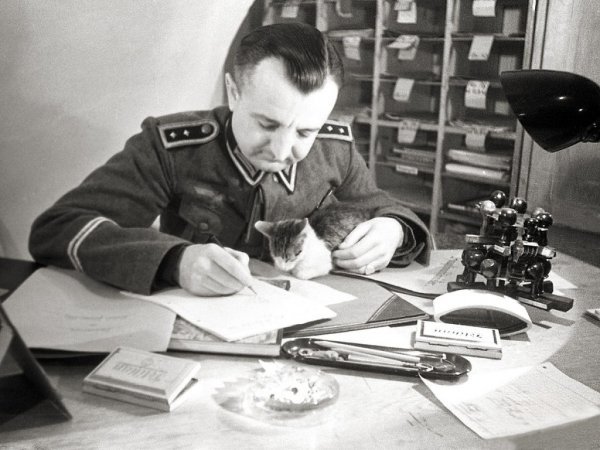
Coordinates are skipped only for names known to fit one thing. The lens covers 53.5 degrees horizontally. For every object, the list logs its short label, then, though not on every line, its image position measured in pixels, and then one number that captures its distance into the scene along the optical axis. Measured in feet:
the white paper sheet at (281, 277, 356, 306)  2.70
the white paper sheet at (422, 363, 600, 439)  1.77
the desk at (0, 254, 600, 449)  1.64
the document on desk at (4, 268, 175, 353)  2.11
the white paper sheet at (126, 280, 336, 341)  2.27
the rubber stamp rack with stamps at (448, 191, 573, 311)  2.68
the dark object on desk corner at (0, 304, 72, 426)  1.68
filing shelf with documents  7.56
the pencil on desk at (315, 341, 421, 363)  2.11
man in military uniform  2.74
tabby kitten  3.28
